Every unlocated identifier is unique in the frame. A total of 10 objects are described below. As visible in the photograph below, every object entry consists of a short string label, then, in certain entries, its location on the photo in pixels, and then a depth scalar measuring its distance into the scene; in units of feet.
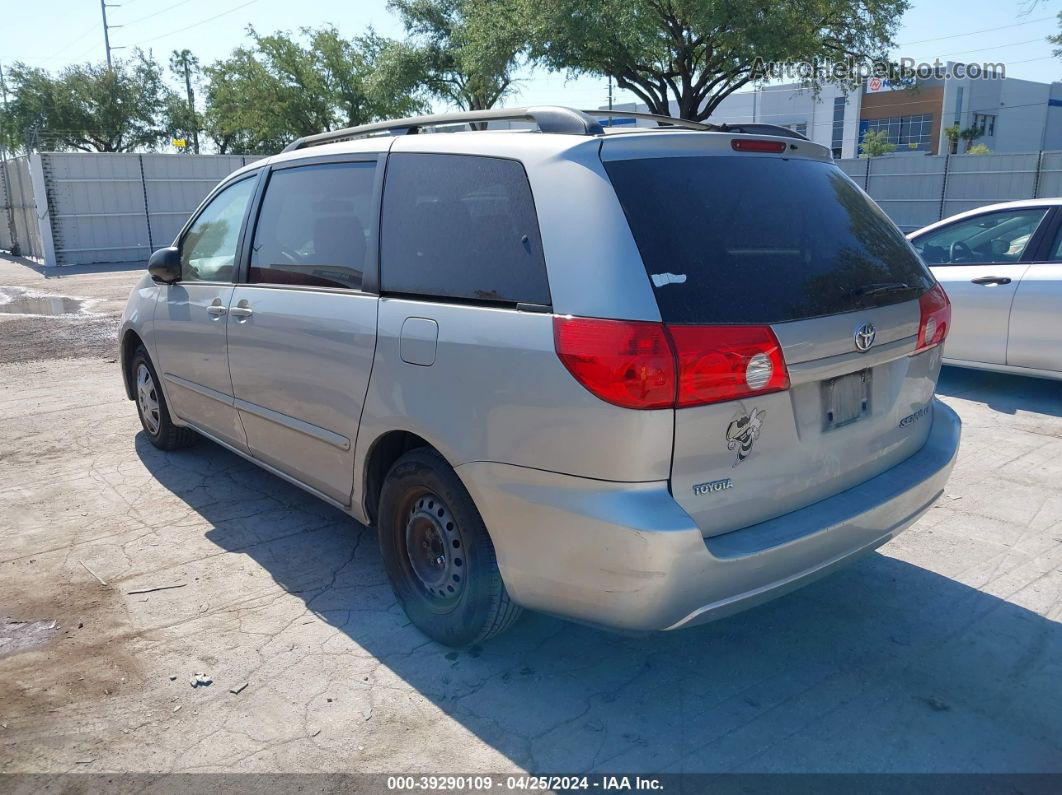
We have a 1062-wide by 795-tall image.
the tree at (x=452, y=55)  91.56
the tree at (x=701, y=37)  75.87
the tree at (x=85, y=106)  142.31
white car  21.25
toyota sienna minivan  8.39
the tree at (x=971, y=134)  233.14
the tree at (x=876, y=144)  227.40
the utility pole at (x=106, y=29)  173.68
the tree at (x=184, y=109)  150.82
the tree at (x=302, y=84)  127.85
